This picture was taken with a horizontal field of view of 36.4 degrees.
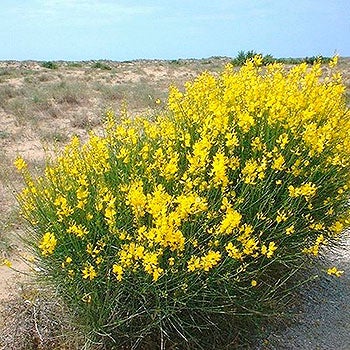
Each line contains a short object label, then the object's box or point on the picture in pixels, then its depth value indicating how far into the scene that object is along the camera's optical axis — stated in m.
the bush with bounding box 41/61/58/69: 32.00
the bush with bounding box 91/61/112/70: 32.00
